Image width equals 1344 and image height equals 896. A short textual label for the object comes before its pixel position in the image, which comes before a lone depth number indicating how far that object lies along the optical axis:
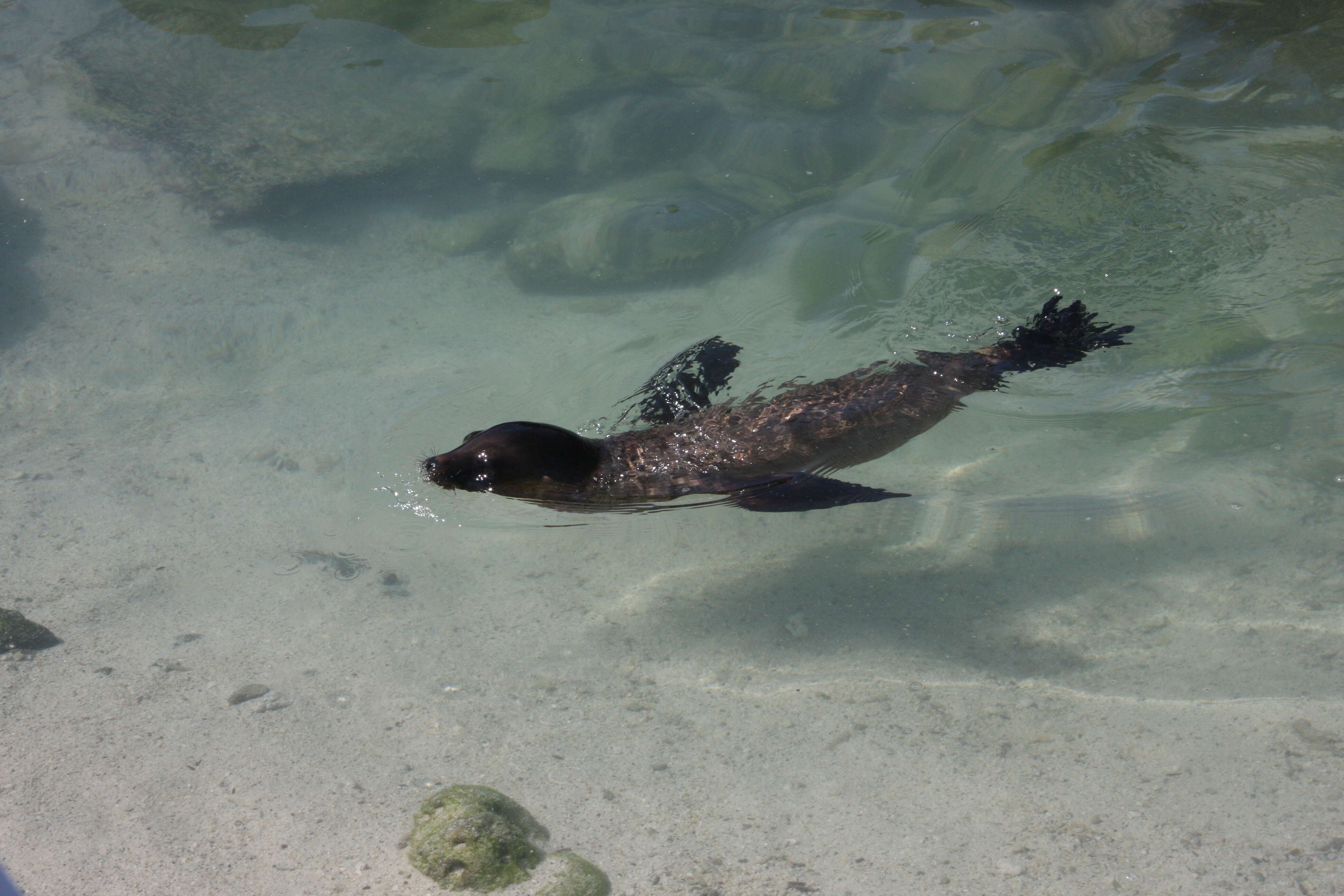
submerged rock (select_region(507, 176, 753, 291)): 8.77
